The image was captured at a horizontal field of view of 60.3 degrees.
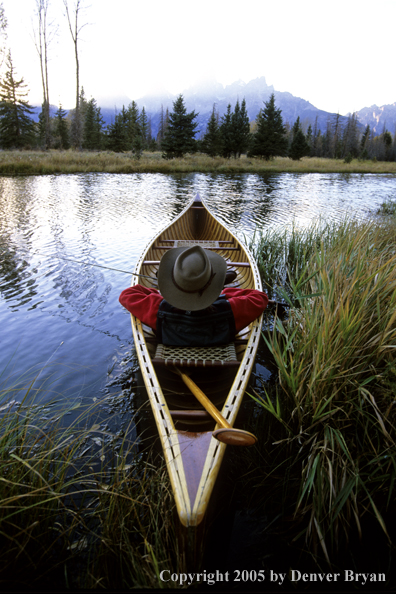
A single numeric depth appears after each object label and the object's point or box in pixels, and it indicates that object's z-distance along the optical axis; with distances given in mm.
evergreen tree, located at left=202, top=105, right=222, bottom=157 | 33375
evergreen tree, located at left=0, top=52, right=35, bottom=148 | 33906
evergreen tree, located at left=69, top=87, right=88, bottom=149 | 29348
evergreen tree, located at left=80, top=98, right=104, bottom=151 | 39378
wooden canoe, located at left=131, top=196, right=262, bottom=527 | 1688
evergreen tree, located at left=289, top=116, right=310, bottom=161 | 38094
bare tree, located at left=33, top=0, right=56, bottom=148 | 27203
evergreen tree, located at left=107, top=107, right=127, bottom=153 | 36406
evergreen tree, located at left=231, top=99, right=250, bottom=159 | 35250
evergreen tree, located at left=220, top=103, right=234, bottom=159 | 35188
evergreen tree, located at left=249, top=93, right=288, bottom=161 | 34969
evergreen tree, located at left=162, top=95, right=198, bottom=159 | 28766
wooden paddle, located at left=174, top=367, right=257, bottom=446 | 1785
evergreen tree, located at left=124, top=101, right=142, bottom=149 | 43219
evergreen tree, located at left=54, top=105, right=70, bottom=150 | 38062
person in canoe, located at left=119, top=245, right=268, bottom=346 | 2645
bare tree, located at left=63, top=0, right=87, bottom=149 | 27688
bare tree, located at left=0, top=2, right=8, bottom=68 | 22500
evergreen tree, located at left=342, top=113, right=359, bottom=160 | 61019
